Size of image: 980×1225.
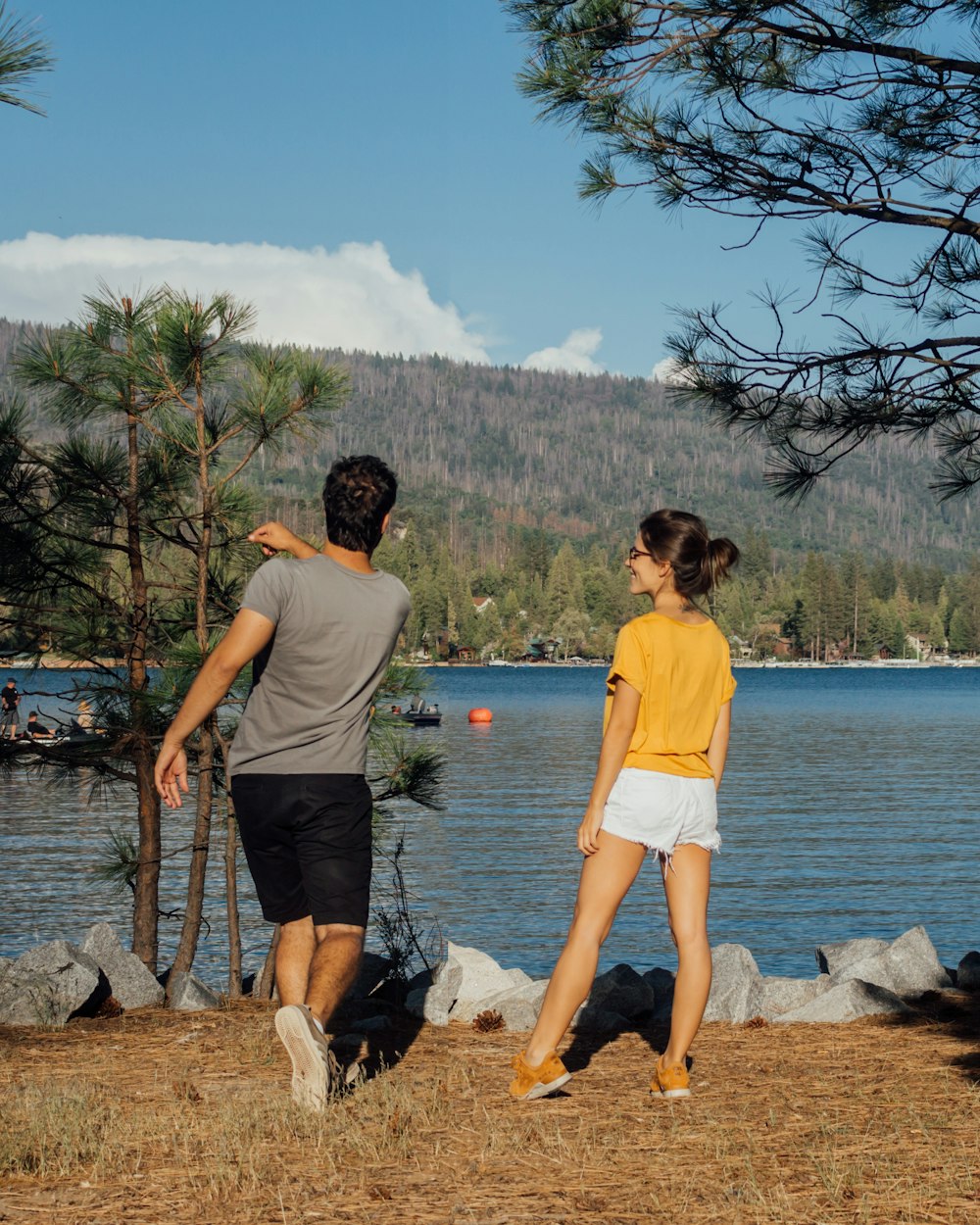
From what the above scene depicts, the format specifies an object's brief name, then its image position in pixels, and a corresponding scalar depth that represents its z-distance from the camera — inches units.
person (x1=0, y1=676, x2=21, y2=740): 773.9
